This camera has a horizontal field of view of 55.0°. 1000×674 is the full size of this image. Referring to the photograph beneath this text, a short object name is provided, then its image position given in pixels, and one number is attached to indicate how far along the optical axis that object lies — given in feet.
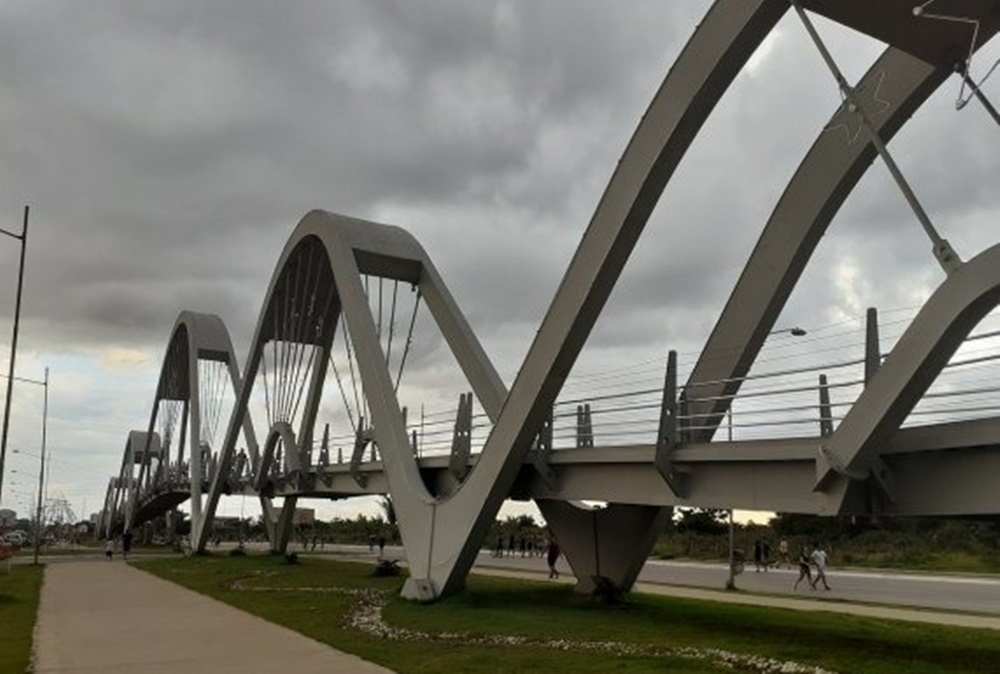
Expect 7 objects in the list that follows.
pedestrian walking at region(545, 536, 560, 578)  104.95
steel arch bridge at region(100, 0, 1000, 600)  37.68
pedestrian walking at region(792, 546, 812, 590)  94.63
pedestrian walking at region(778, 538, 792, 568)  144.25
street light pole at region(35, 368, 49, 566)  190.47
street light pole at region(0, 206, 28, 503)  82.48
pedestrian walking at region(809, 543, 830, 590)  91.23
